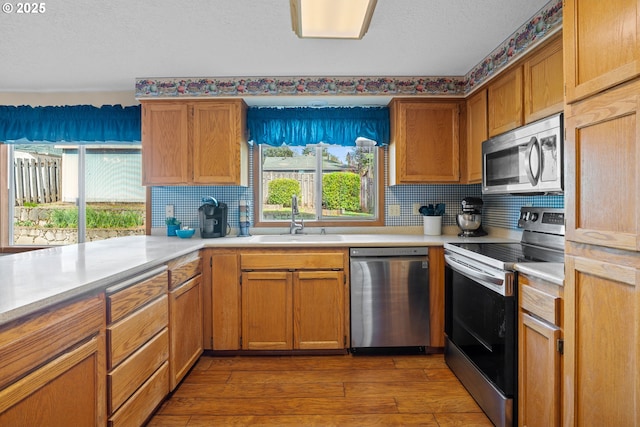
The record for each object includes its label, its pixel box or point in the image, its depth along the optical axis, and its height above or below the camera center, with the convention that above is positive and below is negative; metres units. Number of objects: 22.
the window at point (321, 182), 3.43 +0.29
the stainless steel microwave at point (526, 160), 1.80 +0.29
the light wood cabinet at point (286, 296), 2.73 -0.61
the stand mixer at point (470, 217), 2.97 -0.05
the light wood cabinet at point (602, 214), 1.03 -0.01
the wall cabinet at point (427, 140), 3.03 +0.59
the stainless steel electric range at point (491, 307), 1.75 -0.53
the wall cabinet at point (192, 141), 2.98 +0.59
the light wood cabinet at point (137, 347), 1.51 -0.62
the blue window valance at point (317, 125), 3.22 +0.76
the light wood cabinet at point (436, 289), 2.73 -0.57
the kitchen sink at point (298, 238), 2.87 -0.21
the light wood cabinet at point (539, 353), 1.44 -0.59
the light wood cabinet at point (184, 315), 2.16 -0.66
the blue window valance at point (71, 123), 3.19 +0.80
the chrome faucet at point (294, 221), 3.25 -0.07
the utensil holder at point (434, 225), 3.20 -0.12
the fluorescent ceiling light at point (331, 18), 1.58 +0.90
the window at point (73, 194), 3.42 +0.20
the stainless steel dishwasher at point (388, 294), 2.71 -0.61
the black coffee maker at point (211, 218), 2.99 -0.04
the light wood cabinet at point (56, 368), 1.01 -0.48
